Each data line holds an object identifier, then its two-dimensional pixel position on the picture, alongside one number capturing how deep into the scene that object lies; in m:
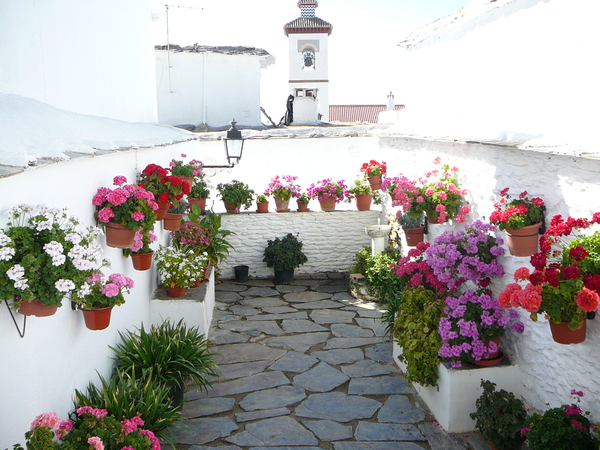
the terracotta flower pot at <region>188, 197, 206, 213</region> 9.70
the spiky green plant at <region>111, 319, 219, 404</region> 5.33
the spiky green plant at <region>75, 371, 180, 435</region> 4.29
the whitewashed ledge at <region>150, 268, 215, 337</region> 7.00
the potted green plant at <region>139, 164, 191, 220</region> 5.83
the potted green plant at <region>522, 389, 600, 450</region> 3.88
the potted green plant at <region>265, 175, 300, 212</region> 10.67
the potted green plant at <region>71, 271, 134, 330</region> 3.66
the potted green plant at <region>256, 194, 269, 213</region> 10.66
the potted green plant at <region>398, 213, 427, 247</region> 7.50
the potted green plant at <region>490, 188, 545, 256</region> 4.53
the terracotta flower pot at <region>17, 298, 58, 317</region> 3.01
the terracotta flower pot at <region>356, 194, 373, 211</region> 10.68
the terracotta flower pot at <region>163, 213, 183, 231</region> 6.99
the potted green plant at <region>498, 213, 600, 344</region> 3.49
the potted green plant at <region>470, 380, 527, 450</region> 4.55
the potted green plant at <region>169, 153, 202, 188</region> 7.45
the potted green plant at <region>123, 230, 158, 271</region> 5.38
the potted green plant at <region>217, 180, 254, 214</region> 10.51
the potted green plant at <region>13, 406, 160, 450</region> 3.13
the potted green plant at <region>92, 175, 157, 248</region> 4.53
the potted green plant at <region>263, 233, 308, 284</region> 10.24
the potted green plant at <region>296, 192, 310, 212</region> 10.77
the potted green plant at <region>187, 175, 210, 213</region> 9.36
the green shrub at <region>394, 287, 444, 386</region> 5.37
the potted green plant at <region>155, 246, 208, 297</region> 7.06
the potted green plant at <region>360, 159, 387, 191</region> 9.78
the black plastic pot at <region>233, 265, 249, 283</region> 10.50
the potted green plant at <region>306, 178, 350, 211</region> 10.66
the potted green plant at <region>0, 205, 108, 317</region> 2.84
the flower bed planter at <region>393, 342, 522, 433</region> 5.15
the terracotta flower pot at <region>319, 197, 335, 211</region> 10.70
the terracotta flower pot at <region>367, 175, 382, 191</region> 9.87
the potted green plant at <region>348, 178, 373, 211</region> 10.54
